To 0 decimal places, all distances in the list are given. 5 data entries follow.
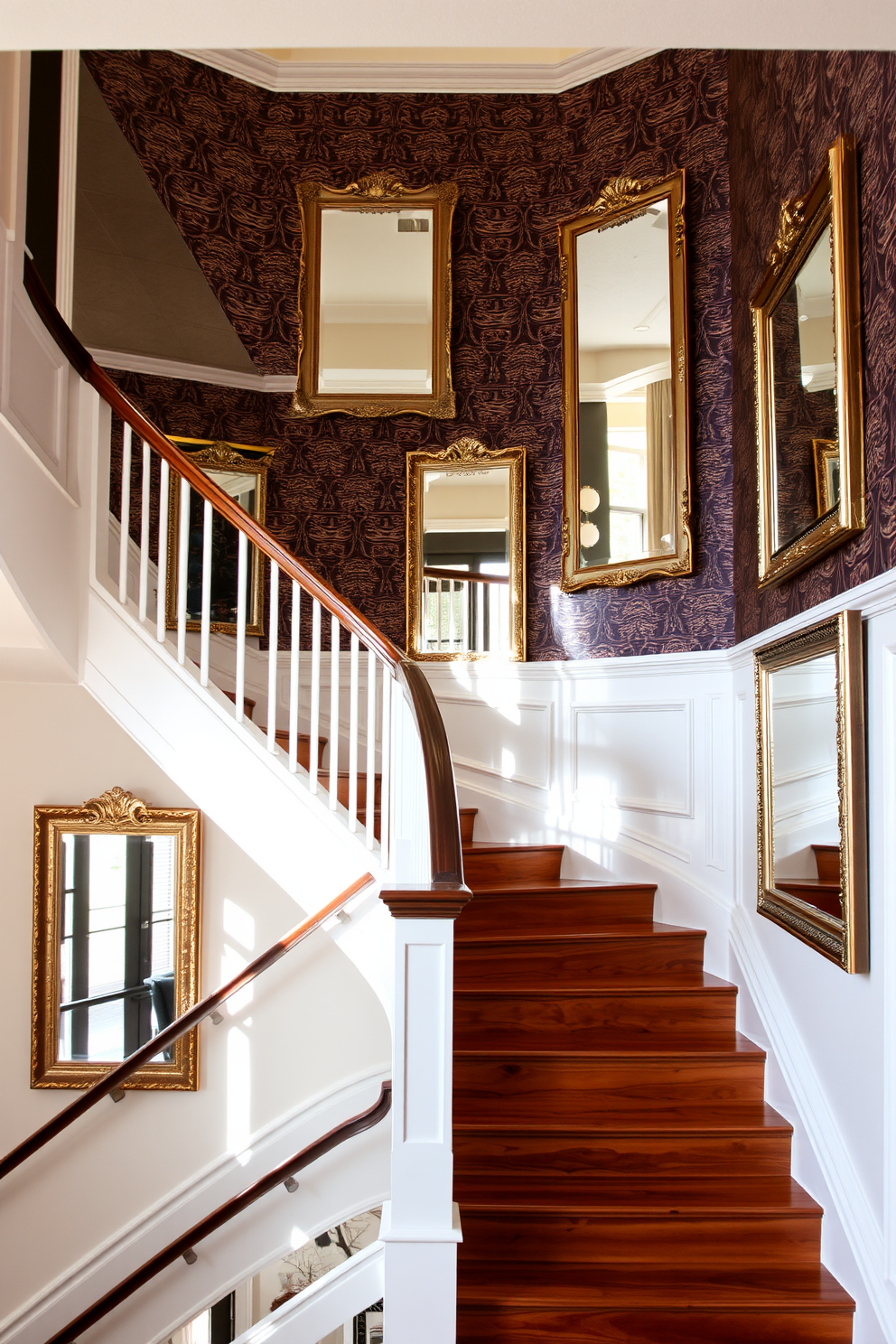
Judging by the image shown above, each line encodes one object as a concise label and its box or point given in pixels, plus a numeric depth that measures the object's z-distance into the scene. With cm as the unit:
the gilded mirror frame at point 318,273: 467
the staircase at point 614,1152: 244
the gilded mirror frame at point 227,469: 457
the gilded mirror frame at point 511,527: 452
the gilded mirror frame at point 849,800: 218
